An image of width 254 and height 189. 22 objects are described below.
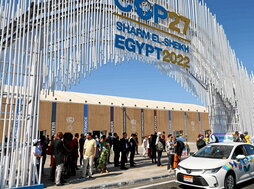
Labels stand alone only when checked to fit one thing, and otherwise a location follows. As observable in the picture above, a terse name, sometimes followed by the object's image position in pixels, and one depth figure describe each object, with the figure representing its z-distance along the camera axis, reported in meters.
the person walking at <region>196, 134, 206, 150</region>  11.05
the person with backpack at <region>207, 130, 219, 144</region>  12.20
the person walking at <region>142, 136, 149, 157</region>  17.30
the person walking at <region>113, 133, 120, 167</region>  11.57
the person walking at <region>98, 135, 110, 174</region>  9.67
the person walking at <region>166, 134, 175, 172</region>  9.83
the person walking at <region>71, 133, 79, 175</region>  9.46
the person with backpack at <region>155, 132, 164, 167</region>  10.80
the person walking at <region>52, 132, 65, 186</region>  7.48
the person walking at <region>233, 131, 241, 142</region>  12.75
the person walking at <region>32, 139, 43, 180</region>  7.28
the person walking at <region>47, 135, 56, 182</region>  8.35
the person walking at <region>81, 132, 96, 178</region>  8.65
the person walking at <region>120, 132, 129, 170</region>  10.48
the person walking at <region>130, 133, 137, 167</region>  11.28
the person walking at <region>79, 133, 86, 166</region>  11.72
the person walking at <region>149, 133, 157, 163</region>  11.97
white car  6.13
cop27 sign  10.84
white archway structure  6.95
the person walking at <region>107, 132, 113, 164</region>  13.43
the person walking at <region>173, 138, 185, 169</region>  9.76
